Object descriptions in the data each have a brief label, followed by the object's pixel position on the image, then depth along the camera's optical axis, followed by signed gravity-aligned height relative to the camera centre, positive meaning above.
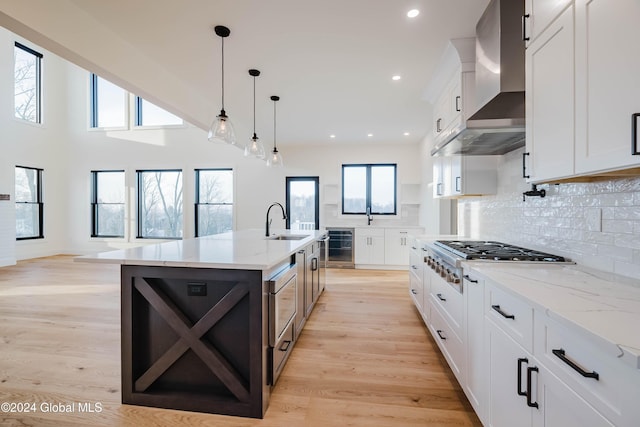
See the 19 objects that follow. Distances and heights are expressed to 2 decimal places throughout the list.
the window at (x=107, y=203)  7.52 +0.20
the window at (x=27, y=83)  6.49 +2.98
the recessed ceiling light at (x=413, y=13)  2.16 +1.52
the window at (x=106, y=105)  7.60 +2.83
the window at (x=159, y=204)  7.30 +0.18
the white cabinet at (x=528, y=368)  0.76 -0.56
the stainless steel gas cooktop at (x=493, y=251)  1.80 -0.28
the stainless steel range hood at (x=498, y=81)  1.84 +0.88
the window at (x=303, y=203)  6.81 +0.20
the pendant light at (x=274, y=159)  4.07 +0.75
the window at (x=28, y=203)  6.51 +0.17
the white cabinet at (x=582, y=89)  1.00 +0.52
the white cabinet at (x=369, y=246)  5.92 -0.71
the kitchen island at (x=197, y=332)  1.72 -0.76
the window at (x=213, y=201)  7.14 +0.25
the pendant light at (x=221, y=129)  2.56 +0.74
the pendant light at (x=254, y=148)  3.30 +0.73
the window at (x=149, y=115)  7.44 +2.49
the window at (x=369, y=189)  6.51 +0.52
